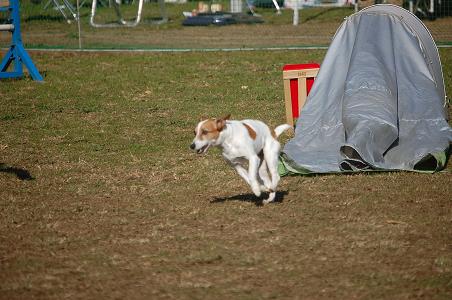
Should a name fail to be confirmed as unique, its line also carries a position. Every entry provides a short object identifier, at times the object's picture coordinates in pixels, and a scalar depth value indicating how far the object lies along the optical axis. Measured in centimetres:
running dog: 1475
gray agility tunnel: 1866
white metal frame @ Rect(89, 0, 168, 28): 5631
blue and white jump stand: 3441
